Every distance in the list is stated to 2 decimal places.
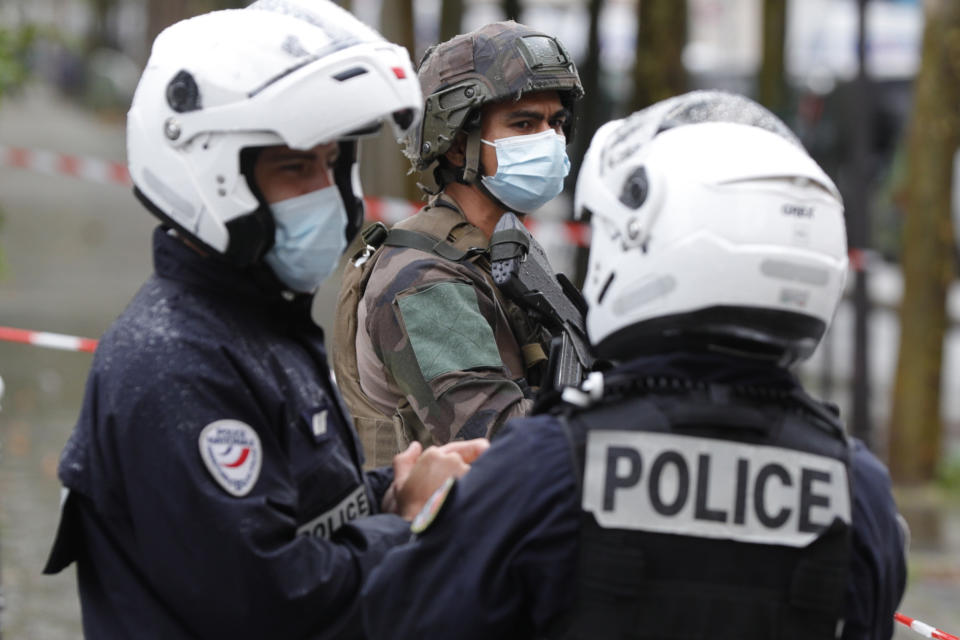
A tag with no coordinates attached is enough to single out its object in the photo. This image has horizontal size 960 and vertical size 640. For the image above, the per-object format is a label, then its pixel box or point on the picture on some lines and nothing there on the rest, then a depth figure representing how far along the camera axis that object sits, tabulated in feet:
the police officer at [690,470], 13.85
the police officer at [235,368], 14.78
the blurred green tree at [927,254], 60.95
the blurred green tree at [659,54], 68.08
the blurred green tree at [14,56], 47.29
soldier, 22.33
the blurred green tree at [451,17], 90.99
